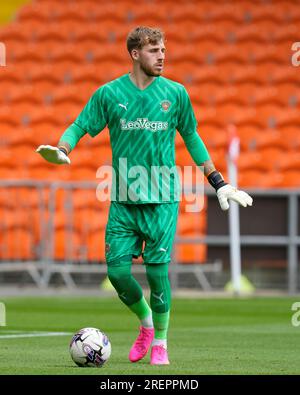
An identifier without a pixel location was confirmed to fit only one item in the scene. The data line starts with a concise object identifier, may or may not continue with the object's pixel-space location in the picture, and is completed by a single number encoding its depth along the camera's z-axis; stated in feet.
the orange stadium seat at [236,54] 77.00
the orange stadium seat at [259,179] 63.82
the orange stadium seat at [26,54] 81.51
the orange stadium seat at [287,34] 77.00
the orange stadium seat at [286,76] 74.02
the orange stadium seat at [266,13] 80.12
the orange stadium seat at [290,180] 63.46
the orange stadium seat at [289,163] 65.00
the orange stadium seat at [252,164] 66.03
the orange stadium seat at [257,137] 67.56
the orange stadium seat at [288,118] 69.05
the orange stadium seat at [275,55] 76.33
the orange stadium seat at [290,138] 67.46
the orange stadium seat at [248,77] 74.84
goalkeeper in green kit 26.99
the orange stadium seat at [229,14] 80.74
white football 25.61
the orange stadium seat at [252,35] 78.23
